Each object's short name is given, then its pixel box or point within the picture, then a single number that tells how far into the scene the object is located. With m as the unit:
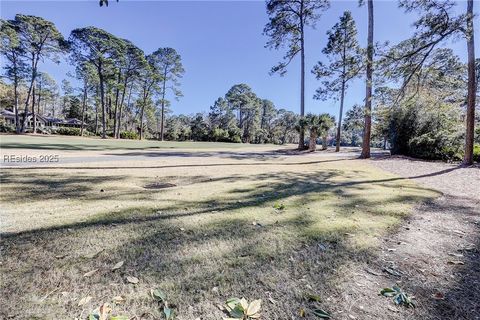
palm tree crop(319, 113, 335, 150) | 19.14
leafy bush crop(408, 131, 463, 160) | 12.34
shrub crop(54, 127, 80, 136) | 39.34
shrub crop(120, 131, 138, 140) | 42.50
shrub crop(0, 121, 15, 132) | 35.44
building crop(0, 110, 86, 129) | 49.59
